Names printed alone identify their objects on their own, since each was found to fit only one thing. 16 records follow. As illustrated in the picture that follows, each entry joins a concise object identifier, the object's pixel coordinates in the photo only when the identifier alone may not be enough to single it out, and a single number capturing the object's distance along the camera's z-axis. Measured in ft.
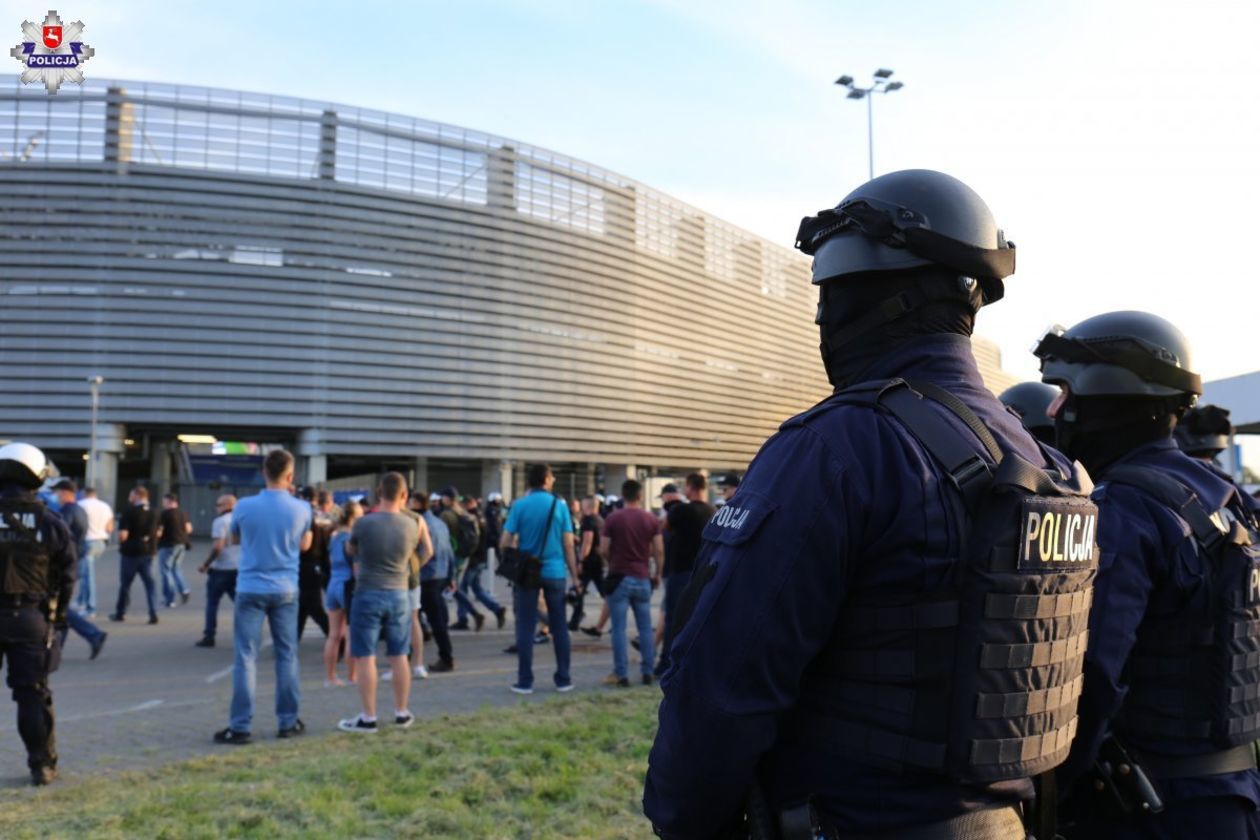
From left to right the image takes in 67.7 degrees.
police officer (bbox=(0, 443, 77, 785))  18.60
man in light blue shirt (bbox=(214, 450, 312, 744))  22.15
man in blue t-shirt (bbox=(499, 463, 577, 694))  27.94
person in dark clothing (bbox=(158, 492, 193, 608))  48.24
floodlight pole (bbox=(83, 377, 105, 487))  138.31
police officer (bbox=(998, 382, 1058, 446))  13.21
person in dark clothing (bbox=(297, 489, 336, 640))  33.86
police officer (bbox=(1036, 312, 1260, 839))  7.89
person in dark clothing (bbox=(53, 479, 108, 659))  39.81
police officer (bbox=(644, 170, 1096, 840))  5.15
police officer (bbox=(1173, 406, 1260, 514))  13.87
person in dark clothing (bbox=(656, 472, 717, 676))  30.14
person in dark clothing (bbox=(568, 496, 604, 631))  42.11
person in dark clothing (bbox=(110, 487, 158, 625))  42.91
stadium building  139.85
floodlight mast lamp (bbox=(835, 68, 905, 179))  79.46
